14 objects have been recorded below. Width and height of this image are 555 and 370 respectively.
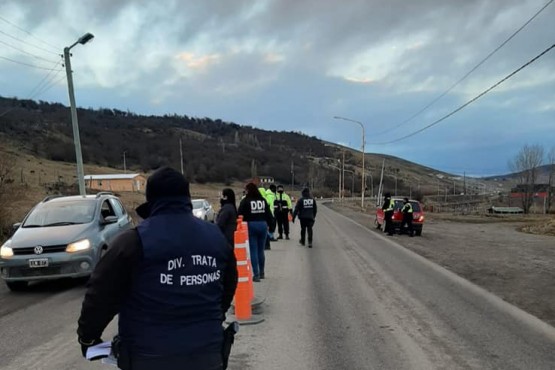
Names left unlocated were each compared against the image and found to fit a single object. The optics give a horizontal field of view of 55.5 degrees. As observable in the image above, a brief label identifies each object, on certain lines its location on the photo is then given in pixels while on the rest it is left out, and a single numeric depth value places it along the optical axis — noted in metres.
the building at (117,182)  97.25
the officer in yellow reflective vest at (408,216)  23.69
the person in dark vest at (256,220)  10.33
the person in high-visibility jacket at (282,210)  20.14
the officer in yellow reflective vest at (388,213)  23.96
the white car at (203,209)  25.38
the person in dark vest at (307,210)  17.34
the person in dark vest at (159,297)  2.64
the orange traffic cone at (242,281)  7.46
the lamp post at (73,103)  20.92
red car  24.10
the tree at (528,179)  100.06
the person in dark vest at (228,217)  8.87
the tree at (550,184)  96.97
